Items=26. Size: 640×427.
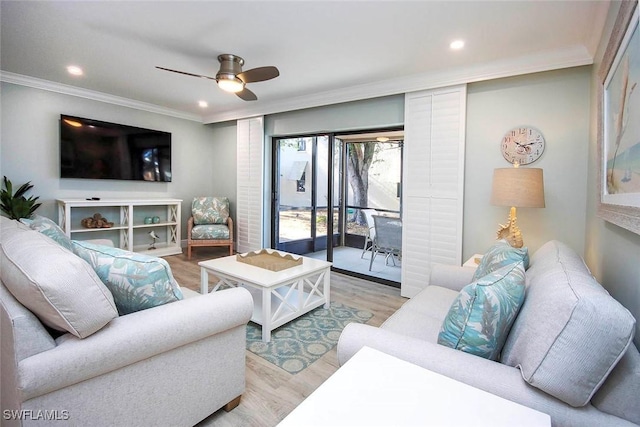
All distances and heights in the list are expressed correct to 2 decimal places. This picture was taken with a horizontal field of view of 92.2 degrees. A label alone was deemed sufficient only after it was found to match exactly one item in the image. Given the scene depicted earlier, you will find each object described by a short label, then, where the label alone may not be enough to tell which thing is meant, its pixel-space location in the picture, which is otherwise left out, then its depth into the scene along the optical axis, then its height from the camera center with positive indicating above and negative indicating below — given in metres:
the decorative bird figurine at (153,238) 4.98 -0.62
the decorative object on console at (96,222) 4.24 -0.31
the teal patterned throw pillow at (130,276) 1.29 -0.32
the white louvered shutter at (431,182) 3.12 +0.22
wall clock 2.76 +0.54
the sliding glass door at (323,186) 4.90 +0.26
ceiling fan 2.67 +1.12
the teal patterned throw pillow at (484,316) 1.10 -0.41
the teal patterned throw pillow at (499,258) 1.63 -0.30
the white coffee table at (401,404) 0.70 -0.49
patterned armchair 4.74 -0.36
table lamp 2.30 +0.11
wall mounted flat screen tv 4.11 +0.72
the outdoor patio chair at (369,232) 4.86 -0.46
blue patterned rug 2.14 -1.07
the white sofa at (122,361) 1.00 -0.61
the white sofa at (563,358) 0.81 -0.46
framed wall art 1.11 +0.35
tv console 4.08 -0.33
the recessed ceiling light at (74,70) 3.32 +1.44
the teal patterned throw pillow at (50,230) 1.57 -0.16
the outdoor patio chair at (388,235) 4.12 -0.45
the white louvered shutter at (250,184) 4.91 +0.29
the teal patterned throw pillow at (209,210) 5.06 -0.15
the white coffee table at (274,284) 2.34 -0.69
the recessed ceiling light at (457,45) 2.52 +1.32
